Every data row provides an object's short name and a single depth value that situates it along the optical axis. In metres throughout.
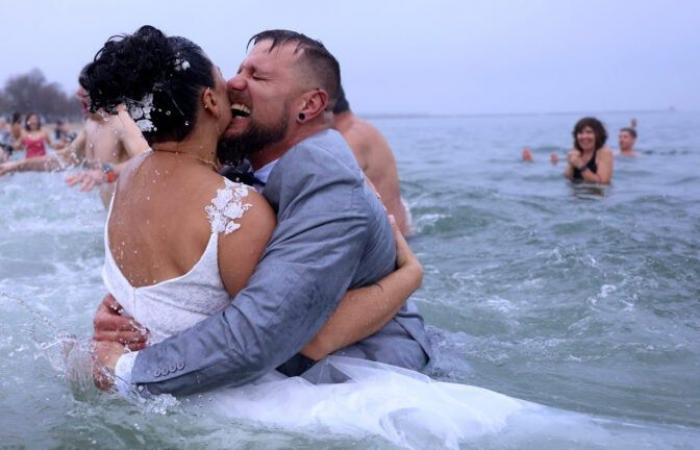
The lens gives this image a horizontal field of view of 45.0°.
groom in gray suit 2.55
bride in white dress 2.58
